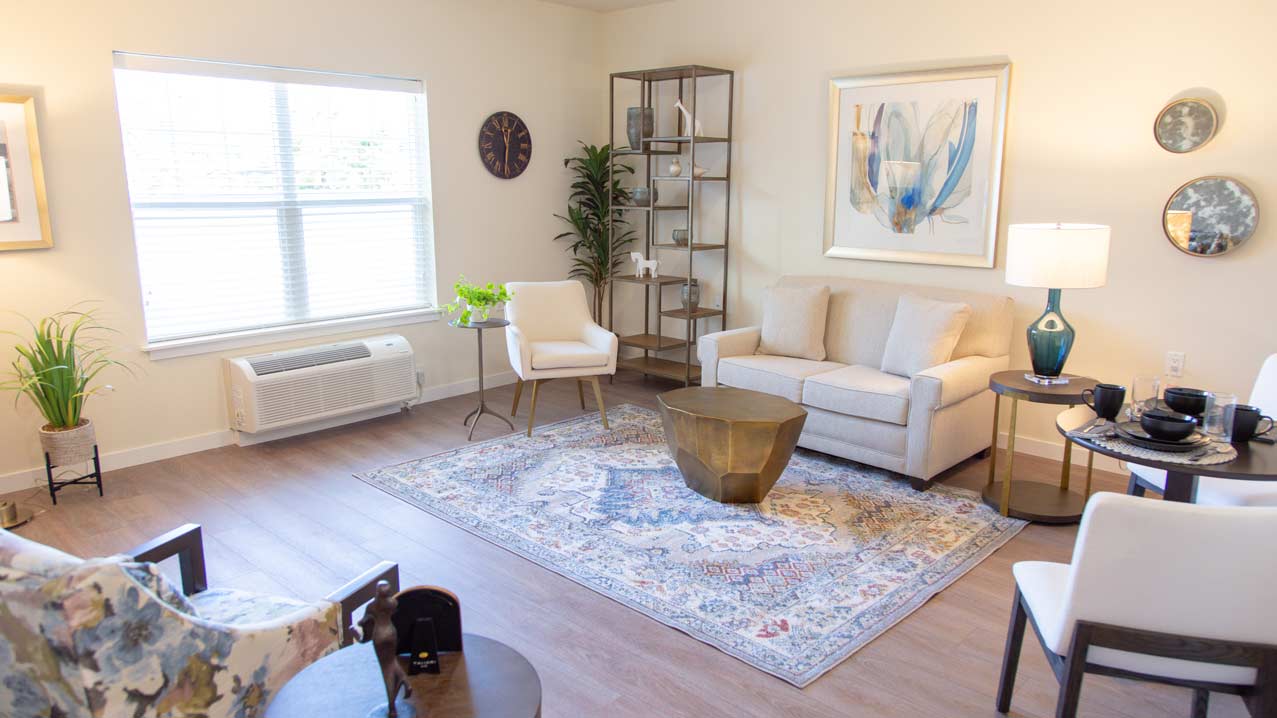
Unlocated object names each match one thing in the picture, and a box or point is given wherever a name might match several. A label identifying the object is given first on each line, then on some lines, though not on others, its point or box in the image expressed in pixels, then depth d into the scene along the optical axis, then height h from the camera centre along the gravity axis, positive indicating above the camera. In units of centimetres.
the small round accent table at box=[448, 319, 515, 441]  473 -68
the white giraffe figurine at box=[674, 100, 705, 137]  549 +64
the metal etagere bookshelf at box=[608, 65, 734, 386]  559 +9
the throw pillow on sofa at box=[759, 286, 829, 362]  483 -63
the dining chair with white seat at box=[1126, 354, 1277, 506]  278 -95
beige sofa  395 -86
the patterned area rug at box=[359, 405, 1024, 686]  283 -134
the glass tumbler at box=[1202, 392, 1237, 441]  264 -66
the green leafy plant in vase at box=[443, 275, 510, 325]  467 -47
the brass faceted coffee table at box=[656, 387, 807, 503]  368 -102
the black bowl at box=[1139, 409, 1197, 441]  256 -65
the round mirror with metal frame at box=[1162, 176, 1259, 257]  369 -2
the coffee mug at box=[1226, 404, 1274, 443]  262 -66
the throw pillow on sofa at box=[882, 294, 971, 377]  420 -62
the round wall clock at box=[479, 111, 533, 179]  571 +48
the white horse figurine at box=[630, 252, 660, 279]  576 -35
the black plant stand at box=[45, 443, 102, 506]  382 -125
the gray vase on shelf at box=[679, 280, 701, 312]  568 -56
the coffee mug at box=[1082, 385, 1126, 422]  284 -64
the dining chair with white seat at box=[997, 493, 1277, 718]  169 -82
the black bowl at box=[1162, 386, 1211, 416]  274 -62
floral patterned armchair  137 -77
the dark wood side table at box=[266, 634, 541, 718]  152 -89
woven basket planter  376 -103
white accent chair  482 -76
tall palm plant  620 -3
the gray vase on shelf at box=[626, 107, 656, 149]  575 +62
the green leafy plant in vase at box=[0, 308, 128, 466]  376 -76
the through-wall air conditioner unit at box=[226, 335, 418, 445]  457 -99
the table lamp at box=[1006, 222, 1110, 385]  348 -24
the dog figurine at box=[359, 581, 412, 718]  147 -74
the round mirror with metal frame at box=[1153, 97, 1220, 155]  374 +39
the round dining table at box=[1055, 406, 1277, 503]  238 -74
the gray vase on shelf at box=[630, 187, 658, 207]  591 +12
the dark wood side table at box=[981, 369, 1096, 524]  350 -128
